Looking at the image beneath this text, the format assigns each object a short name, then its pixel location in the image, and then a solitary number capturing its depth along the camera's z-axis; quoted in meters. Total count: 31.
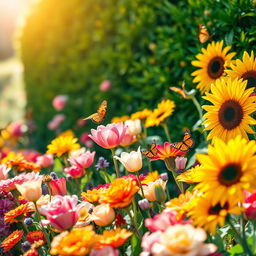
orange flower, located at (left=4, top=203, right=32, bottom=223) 1.93
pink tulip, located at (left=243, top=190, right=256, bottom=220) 1.47
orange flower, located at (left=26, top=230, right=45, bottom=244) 1.85
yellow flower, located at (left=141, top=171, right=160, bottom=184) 2.01
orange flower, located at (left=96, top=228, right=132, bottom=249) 1.41
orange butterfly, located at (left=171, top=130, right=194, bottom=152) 1.94
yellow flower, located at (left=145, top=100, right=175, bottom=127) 2.76
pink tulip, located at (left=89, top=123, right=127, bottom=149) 1.94
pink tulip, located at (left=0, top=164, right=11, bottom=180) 2.29
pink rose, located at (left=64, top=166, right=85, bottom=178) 2.34
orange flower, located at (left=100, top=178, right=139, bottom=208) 1.54
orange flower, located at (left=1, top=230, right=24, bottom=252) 1.80
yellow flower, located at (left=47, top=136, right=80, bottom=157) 2.70
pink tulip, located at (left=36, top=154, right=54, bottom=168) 2.87
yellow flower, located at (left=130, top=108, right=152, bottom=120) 2.94
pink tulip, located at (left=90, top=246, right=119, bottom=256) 1.35
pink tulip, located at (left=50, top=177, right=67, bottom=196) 2.16
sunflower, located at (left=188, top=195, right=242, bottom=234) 1.33
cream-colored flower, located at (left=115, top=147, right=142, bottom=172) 1.87
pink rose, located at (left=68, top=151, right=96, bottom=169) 2.26
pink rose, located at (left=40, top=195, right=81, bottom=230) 1.53
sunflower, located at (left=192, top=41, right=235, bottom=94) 2.38
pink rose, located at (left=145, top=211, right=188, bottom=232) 1.35
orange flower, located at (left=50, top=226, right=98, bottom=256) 1.30
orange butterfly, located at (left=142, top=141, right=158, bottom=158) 1.97
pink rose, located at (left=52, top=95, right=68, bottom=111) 5.52
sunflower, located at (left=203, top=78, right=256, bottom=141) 1.85
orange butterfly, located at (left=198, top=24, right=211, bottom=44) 2.64
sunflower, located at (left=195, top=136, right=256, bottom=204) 1.34
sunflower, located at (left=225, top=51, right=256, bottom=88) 2.06
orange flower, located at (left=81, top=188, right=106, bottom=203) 1.72
